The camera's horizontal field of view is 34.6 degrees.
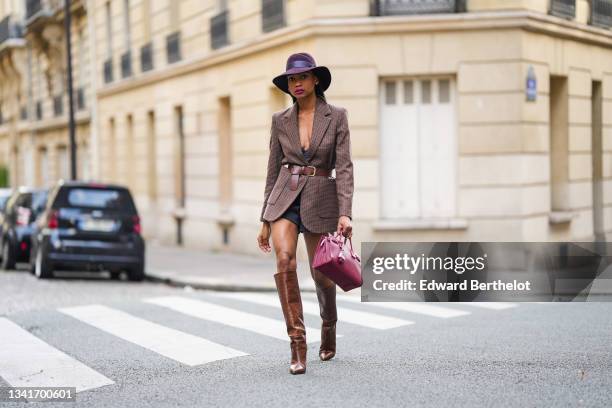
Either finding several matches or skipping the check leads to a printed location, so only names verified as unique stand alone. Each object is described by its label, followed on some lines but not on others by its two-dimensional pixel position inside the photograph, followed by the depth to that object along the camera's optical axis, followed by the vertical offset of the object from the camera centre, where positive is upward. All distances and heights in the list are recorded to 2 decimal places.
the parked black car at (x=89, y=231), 15.12 -1.11
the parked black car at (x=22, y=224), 17.75 -1.16
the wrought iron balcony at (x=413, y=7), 15.98 +2.37
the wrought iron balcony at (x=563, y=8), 16.71 +2.42
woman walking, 6.49 -0.18
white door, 16.30 +0.09
